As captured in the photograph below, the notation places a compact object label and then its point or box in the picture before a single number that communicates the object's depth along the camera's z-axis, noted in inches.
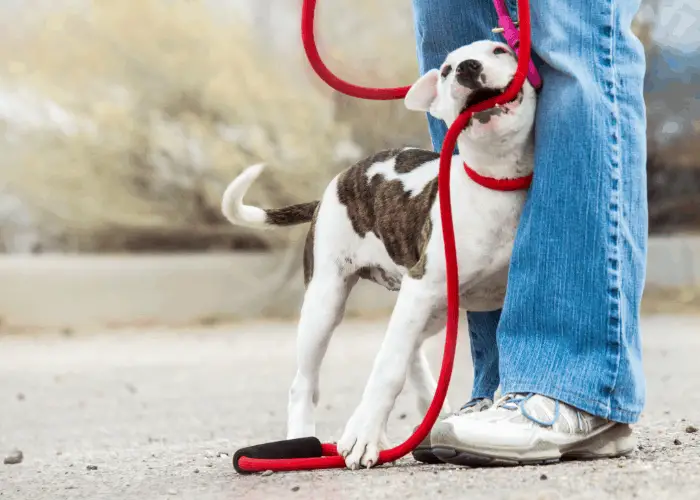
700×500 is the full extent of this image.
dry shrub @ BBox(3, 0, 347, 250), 328.8
